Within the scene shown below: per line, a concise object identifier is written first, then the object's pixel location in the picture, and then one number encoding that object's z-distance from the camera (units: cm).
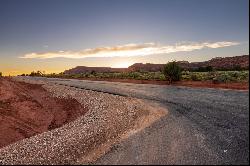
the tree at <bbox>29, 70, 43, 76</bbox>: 5089
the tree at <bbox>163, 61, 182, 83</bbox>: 1933
